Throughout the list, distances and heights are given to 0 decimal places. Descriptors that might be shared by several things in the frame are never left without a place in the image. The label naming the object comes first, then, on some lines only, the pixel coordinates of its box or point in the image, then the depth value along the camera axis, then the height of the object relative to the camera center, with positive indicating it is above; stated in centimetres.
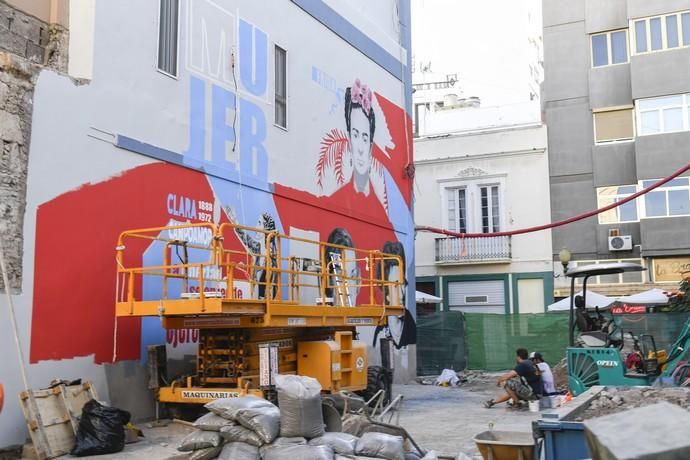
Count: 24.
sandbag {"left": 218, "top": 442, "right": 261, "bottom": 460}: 757 -135
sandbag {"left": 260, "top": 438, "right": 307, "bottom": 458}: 757 -126
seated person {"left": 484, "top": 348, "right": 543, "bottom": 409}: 1442 -133
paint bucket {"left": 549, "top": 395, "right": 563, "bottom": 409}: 1264 -147
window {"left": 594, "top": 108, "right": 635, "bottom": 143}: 2833 +707
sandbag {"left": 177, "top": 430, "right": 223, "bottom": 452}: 774 -127
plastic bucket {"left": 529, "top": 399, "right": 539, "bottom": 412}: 1303 -159
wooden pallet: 927 -122
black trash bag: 931 -140
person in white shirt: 1524 -123
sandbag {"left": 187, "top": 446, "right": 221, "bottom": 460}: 770 -138
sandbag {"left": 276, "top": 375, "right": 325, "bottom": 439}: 772 -96
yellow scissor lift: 1040 -1
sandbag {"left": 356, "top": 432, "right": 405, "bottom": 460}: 732 -127
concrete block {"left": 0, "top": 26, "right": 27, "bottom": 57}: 1033 +381
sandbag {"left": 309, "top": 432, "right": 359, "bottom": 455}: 746 -125
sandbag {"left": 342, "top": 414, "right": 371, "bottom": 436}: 820 -119
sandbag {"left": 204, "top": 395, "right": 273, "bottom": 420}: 783 -92
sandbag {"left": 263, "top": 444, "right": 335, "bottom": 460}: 724 -132
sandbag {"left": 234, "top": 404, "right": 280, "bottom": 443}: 764 -106
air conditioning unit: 2727 +254
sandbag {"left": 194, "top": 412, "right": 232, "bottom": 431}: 786 -110
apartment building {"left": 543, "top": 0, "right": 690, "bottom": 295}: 2681 +687
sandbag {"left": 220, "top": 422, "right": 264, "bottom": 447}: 765 -119
